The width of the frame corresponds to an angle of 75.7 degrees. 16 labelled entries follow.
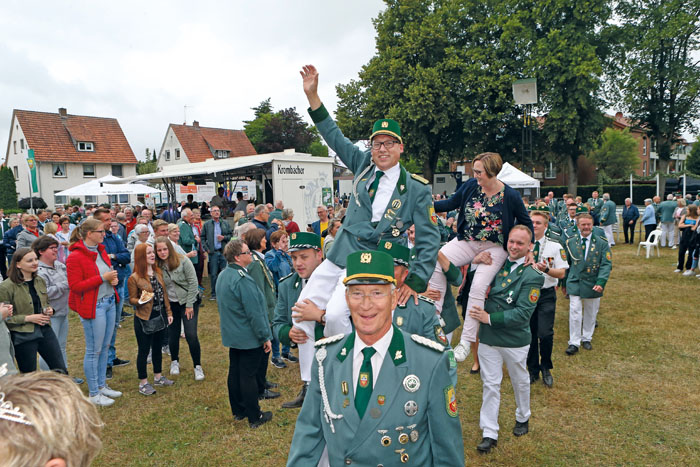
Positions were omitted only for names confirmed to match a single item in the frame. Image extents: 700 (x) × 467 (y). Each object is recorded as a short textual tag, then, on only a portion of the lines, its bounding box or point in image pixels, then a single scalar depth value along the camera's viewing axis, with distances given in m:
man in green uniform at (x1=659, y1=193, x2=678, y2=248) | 18.80
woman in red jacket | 6.15
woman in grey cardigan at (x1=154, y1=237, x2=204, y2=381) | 6.75
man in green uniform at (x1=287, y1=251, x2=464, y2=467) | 2.18
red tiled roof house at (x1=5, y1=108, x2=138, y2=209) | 41.41
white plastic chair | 17.03
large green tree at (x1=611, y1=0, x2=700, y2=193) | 31.78
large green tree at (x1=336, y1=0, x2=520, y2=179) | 30.14
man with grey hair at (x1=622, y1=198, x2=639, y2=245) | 20.42
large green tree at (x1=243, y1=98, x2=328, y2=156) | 56.50
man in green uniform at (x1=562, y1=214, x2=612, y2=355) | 7.83
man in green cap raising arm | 3.61
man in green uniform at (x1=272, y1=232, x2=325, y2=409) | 5.02
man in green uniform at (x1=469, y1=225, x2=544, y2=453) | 4.75
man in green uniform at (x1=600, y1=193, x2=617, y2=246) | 18.53
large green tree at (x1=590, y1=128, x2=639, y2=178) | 53.06
